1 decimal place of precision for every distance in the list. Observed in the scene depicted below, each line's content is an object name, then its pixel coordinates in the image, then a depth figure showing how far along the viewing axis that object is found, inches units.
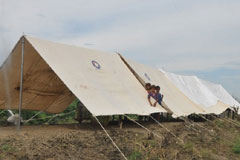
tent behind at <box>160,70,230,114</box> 401.2
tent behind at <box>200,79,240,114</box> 498.8
